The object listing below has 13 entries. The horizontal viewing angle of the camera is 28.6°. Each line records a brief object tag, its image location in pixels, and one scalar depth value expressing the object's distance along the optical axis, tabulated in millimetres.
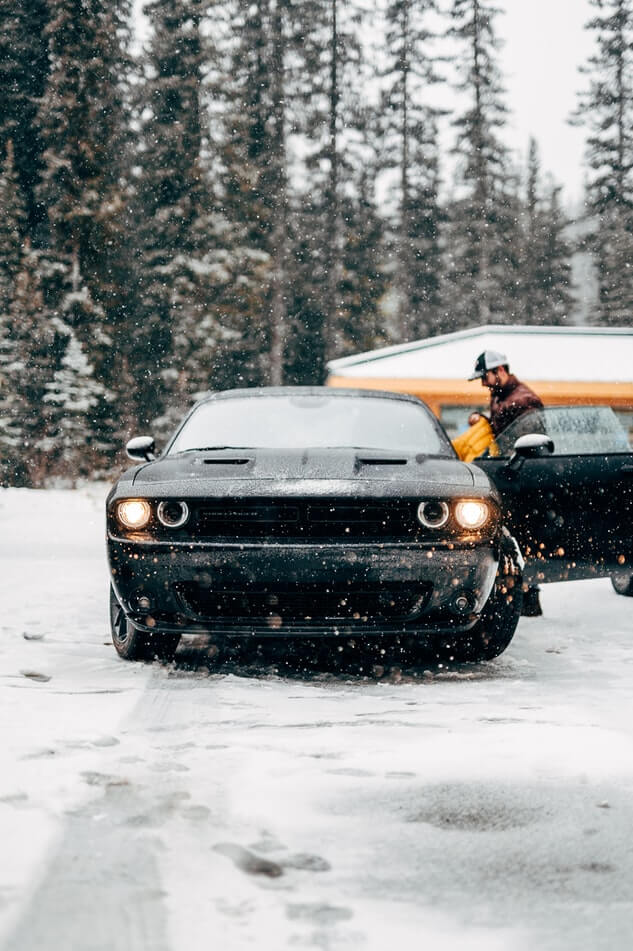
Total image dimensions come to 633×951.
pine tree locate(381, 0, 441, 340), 49969
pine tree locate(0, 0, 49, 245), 43719
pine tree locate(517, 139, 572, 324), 63625
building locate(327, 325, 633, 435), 22766
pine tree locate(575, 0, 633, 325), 49781
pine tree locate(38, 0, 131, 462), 39781
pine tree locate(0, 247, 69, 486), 35375
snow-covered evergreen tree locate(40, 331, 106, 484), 37156
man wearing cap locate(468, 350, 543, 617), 8672
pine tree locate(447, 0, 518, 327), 48625
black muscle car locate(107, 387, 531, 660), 5582
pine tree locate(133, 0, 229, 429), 44250
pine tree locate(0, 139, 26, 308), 37950
